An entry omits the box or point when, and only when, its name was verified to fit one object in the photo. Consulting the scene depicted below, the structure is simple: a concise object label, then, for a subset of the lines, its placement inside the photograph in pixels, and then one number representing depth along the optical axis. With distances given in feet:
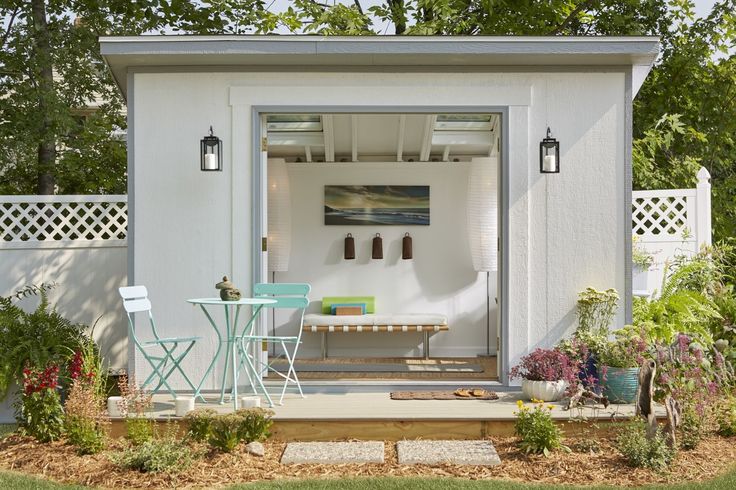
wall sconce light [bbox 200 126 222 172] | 21.61
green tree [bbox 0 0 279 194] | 37.01
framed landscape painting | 31.42
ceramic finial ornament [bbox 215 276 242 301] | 20.03
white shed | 22.20
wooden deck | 18.62
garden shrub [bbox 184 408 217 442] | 17.46
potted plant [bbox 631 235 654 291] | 27.30
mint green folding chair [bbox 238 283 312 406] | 20.56
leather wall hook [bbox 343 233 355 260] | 31.27
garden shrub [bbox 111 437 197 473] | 16.19
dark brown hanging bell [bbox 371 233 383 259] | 31.24
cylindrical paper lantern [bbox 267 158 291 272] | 30.81
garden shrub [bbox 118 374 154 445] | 17.56
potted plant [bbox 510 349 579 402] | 20.10
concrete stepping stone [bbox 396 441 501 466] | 16.89
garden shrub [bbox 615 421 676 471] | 16.38
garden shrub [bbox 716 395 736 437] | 18.76
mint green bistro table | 19.62
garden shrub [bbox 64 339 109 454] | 17.78
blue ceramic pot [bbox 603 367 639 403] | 20.17
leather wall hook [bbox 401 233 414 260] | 31.17
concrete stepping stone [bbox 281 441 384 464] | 17.03
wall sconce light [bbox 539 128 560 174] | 21.76
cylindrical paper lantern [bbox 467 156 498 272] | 30.19
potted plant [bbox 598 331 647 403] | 20.18
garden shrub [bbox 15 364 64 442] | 18.58
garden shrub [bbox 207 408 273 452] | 17.26
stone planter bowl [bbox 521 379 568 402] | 20.12
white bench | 29.22
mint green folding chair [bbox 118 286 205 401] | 20.02
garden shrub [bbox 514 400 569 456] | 17.11
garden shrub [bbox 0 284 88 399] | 20.66
